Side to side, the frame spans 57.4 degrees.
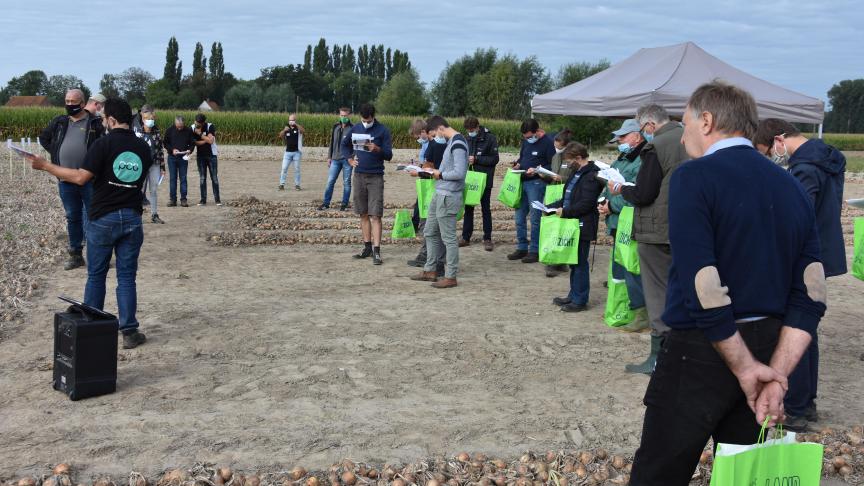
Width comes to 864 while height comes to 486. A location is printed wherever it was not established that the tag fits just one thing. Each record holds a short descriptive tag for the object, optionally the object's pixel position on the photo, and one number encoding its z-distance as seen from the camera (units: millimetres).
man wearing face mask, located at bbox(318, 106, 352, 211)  15602
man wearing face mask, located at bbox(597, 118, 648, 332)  6820
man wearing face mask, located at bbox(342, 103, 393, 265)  10414
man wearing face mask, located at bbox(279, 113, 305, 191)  18642
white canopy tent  11812
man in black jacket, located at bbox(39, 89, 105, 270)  8781
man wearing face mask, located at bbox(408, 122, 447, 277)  10598
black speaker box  5332
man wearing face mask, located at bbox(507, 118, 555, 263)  11070
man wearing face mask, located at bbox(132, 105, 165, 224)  13797
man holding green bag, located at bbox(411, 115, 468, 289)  8945
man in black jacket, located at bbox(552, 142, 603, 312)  8172
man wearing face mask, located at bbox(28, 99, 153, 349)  6316
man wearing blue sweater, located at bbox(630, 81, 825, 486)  2627
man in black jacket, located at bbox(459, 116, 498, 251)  11820
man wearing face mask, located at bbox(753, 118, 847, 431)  5598
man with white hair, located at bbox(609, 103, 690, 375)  5578
